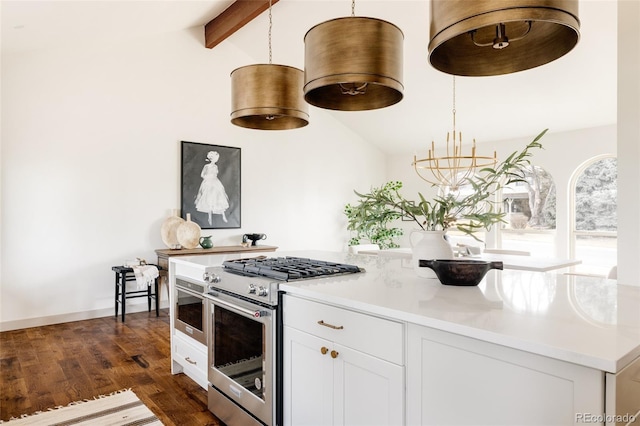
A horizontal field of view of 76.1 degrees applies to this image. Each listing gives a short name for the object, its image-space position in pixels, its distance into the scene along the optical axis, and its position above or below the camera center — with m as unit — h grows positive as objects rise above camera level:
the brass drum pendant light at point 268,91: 2.00 +0.58
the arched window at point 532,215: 5.97 -0.09
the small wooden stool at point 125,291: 4.50 -0.95
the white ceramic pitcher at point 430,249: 1.90 -0.19
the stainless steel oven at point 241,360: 1.87 -0.77
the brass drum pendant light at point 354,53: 1.48 +0.58
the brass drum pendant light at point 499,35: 1.07 +0.54
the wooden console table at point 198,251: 4.77 -0.52
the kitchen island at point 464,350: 0.97 -0.41
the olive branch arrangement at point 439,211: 1.69 -0.01
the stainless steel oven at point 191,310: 2.51 -0.66
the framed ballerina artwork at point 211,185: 5.38 +0.33
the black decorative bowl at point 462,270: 1.70 -0.26
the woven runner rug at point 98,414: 2.32 -1.22
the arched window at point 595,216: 5.41 -0.09
